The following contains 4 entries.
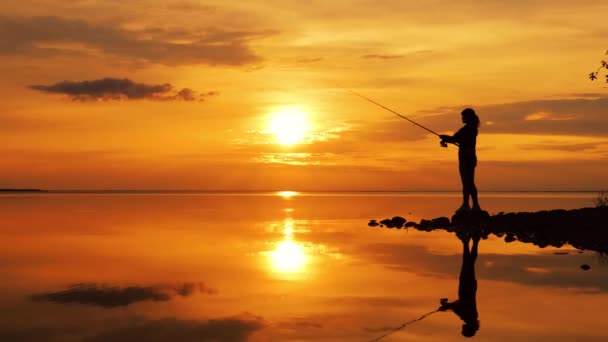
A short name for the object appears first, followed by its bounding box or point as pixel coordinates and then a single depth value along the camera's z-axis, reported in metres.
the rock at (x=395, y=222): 29.60
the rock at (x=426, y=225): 26.68
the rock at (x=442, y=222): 26.52
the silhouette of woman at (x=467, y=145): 21.85
